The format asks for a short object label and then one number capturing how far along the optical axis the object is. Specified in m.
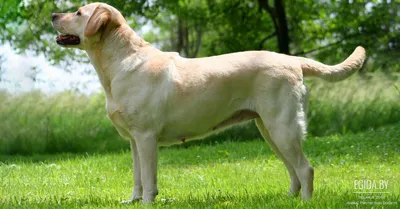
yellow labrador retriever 5.24
